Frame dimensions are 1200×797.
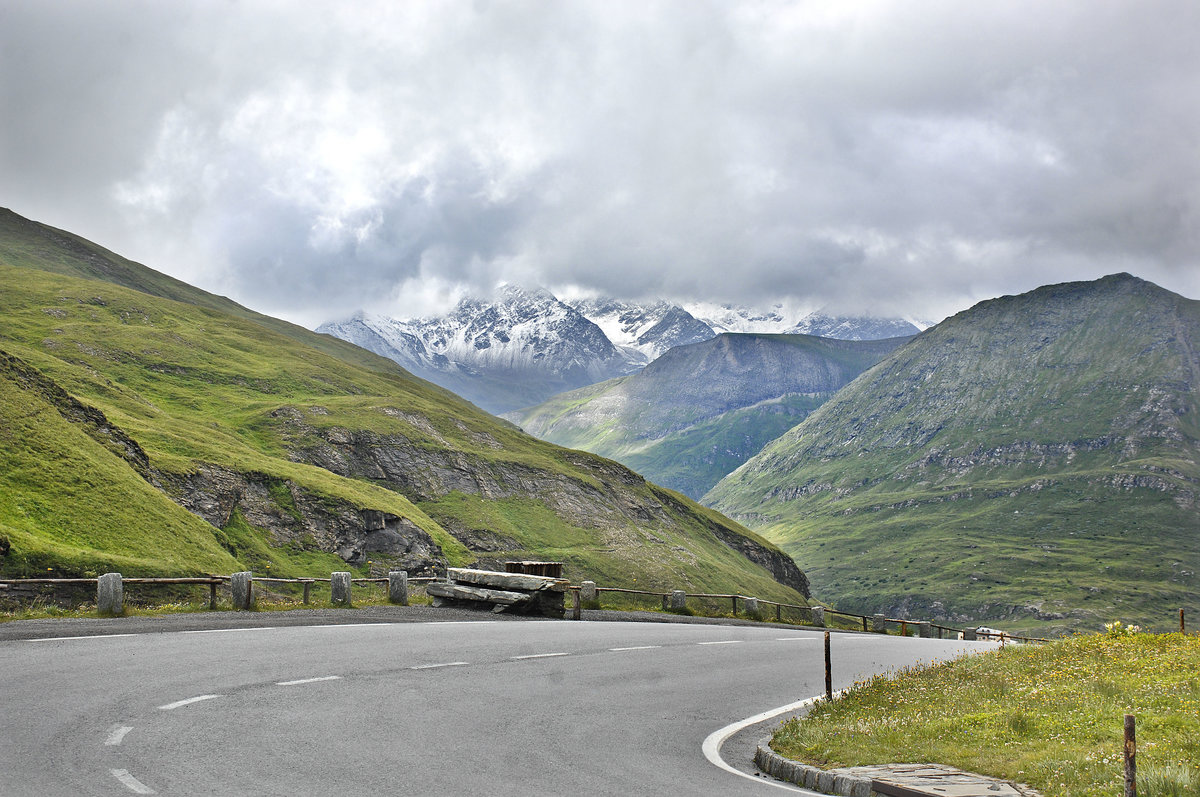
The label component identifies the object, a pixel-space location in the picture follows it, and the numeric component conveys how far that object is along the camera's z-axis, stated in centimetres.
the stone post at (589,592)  4009
